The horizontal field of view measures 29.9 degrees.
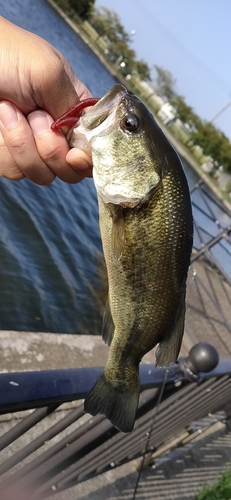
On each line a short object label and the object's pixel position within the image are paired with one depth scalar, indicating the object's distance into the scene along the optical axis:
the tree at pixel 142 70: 68.88
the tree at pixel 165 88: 67.56
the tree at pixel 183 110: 65.50
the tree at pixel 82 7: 58.03
